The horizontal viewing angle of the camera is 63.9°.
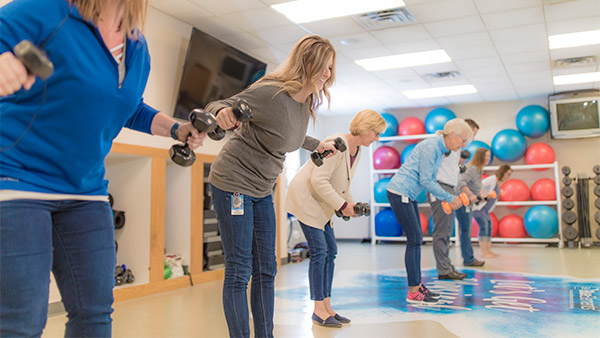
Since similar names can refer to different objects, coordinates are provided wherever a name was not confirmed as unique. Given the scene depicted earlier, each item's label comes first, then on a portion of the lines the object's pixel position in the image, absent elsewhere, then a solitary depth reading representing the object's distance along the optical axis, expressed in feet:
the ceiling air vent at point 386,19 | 16.95
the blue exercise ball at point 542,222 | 27.09
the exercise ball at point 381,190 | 30.30
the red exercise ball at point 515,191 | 28.60
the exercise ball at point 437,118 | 30.25
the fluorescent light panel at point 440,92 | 28.40
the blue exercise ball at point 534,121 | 29.22
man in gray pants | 15.44
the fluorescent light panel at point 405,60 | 22.04
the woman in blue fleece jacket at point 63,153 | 3.34
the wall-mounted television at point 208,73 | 16.94
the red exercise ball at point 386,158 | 31.81
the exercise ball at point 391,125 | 32.17
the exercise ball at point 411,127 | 31.58
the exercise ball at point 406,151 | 30.55
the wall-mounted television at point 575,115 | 28.84
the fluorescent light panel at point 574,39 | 19.79
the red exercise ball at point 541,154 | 28.76
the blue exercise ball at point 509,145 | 29.30
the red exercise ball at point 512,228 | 28.40
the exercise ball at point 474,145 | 29.14
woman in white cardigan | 9.63
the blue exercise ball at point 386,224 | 30.68
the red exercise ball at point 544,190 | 28.17
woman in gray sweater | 6.39
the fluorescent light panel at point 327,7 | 16.11
